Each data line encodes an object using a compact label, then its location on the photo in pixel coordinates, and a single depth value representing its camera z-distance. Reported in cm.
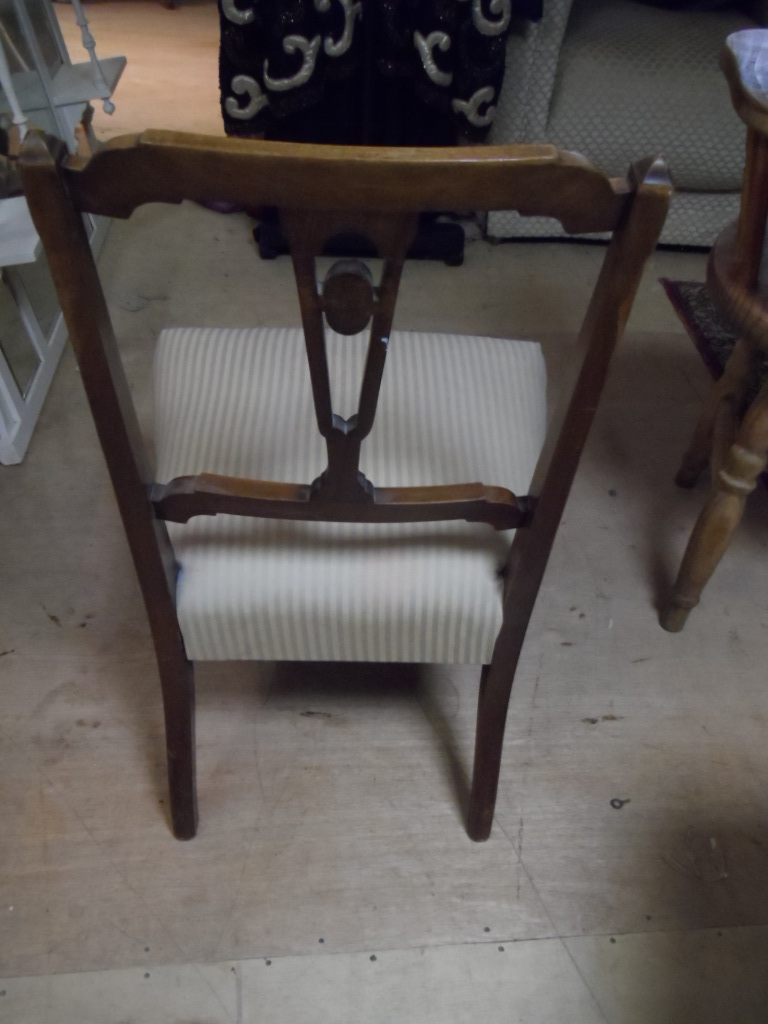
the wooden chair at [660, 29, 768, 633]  87
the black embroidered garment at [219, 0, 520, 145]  156
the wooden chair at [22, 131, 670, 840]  47
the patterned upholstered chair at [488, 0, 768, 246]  185
